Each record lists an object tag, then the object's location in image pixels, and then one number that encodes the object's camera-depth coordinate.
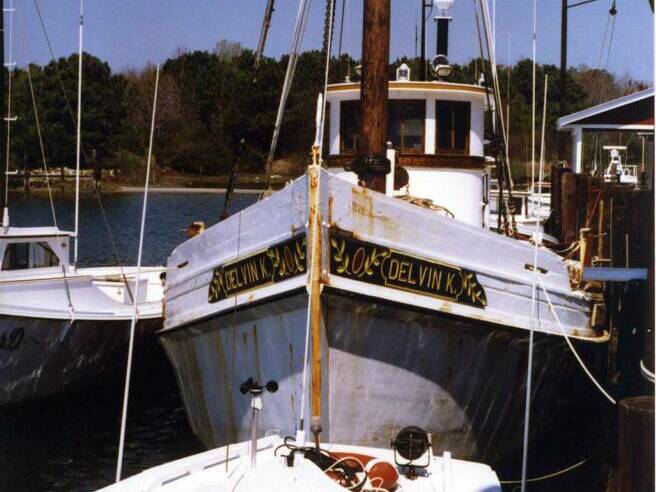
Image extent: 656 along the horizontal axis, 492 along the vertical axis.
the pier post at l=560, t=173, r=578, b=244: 16.44
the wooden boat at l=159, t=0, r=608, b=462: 8.87
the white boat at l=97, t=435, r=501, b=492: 7.18
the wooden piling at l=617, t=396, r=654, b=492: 5.79
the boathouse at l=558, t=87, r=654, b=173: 20.88
